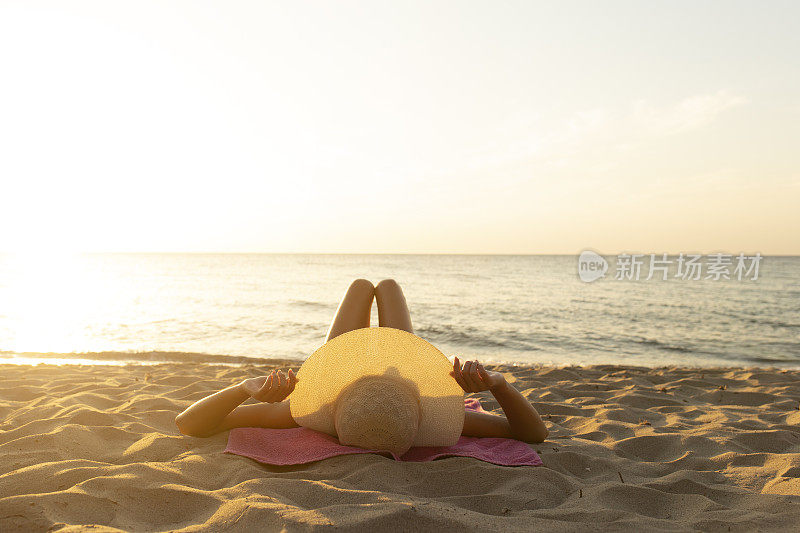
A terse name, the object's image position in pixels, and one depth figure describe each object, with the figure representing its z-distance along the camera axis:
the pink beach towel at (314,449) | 3.05
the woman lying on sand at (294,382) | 2.75
